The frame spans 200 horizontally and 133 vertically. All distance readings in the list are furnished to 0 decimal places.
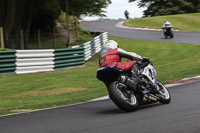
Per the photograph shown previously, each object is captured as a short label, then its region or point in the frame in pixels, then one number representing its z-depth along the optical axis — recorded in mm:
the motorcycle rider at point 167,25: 31953
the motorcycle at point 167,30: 32044
